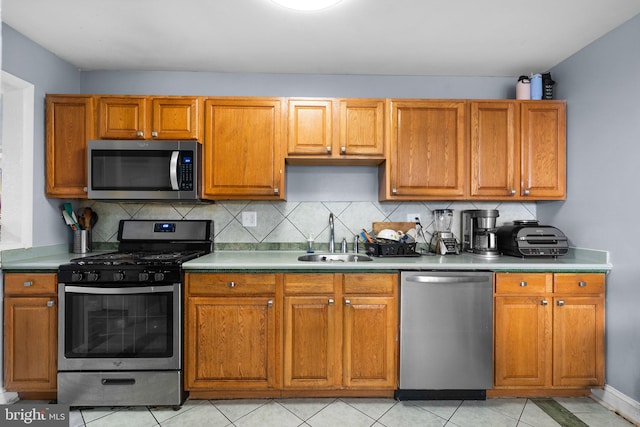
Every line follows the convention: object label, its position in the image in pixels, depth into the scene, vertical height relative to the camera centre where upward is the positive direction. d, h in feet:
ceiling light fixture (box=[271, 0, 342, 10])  6.55 +3.77
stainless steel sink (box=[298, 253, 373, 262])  9.45 -1.20
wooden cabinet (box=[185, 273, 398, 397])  7.89 -2.60
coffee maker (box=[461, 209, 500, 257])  9.12 -0.50
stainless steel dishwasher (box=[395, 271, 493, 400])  7.86 -2.54
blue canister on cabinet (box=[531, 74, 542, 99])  9.34 +3.24
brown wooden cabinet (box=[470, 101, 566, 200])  9.11 +1.59
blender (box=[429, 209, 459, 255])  9.46 -0.61
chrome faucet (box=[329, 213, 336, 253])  9.72 -0.67
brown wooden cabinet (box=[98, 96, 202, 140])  8.91 +2.28
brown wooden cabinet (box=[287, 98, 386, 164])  8.98 +2.05
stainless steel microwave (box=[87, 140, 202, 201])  8.68 +0.97
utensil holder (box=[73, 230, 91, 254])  9.43 -0.83
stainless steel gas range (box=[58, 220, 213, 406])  7.66 -2.60
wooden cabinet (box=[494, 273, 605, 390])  7.97 -2.64
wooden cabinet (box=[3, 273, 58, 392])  7.72 -2.58
